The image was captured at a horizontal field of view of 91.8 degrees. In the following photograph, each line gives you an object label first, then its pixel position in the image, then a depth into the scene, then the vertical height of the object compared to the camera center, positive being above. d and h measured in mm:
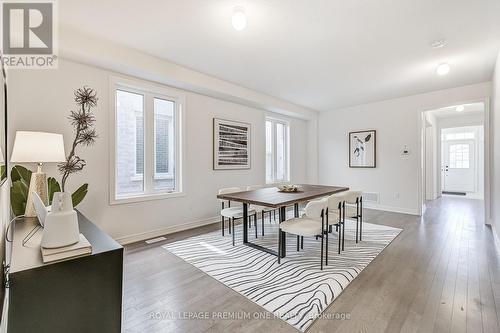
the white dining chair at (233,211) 3395 -639
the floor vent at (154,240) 3410 -1047
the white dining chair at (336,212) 2800 -534
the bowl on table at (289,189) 3585 -324
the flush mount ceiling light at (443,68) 3443 +1410
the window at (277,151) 5828 +414
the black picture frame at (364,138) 5688 +478
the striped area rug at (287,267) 1972 -1077
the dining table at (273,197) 2744 -376
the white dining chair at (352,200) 3135 -448
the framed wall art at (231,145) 4539 +450
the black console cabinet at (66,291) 960 -537
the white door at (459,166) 8273 +29
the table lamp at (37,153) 1959 +133
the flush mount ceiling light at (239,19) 2217 +1370
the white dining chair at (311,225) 2559 -644
